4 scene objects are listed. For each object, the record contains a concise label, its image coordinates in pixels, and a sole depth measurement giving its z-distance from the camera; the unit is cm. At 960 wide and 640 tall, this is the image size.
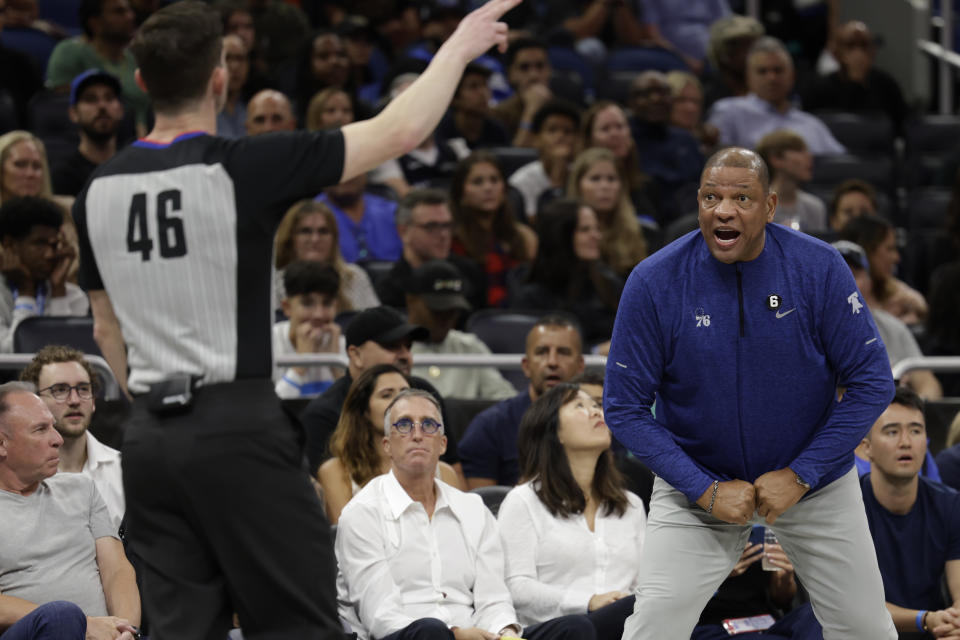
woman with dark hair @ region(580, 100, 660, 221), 2008
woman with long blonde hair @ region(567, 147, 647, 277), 1822
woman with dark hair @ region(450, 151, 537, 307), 1830
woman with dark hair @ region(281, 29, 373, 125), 2180
